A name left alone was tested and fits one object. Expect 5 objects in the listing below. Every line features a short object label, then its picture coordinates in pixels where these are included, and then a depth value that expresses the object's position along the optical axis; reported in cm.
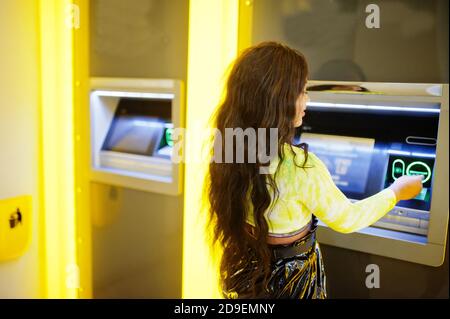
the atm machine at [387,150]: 128
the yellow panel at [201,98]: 157
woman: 122
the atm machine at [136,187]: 183
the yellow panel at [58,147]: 199
